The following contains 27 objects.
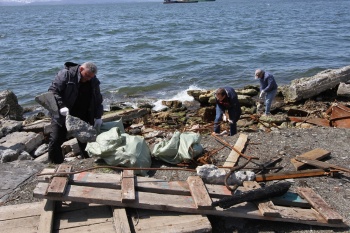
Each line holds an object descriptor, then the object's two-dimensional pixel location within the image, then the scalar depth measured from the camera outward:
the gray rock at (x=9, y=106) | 10.37
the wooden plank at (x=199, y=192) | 3.77
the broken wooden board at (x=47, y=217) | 3.50
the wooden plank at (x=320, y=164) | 5.03
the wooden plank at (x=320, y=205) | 3.88
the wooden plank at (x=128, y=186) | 3.75
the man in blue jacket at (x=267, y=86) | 9.40
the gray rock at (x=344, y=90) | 11.08
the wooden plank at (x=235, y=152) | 5.36
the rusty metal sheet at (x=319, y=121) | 8.14
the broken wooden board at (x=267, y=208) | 3.80
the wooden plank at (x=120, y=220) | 3.50
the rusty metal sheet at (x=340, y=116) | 7.85
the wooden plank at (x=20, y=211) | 3.84
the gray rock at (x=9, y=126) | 8.16
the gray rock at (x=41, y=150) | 7.26
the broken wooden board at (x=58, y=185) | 3.73
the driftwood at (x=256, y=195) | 3.84
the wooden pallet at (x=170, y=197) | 3.78
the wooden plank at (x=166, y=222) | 3.61
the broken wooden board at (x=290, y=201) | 4.15
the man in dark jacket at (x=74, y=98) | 5.35
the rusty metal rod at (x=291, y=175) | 4.86
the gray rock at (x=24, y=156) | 6.49
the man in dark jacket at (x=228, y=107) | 6.82
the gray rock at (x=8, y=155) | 6.13
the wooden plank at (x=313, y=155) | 5.22
